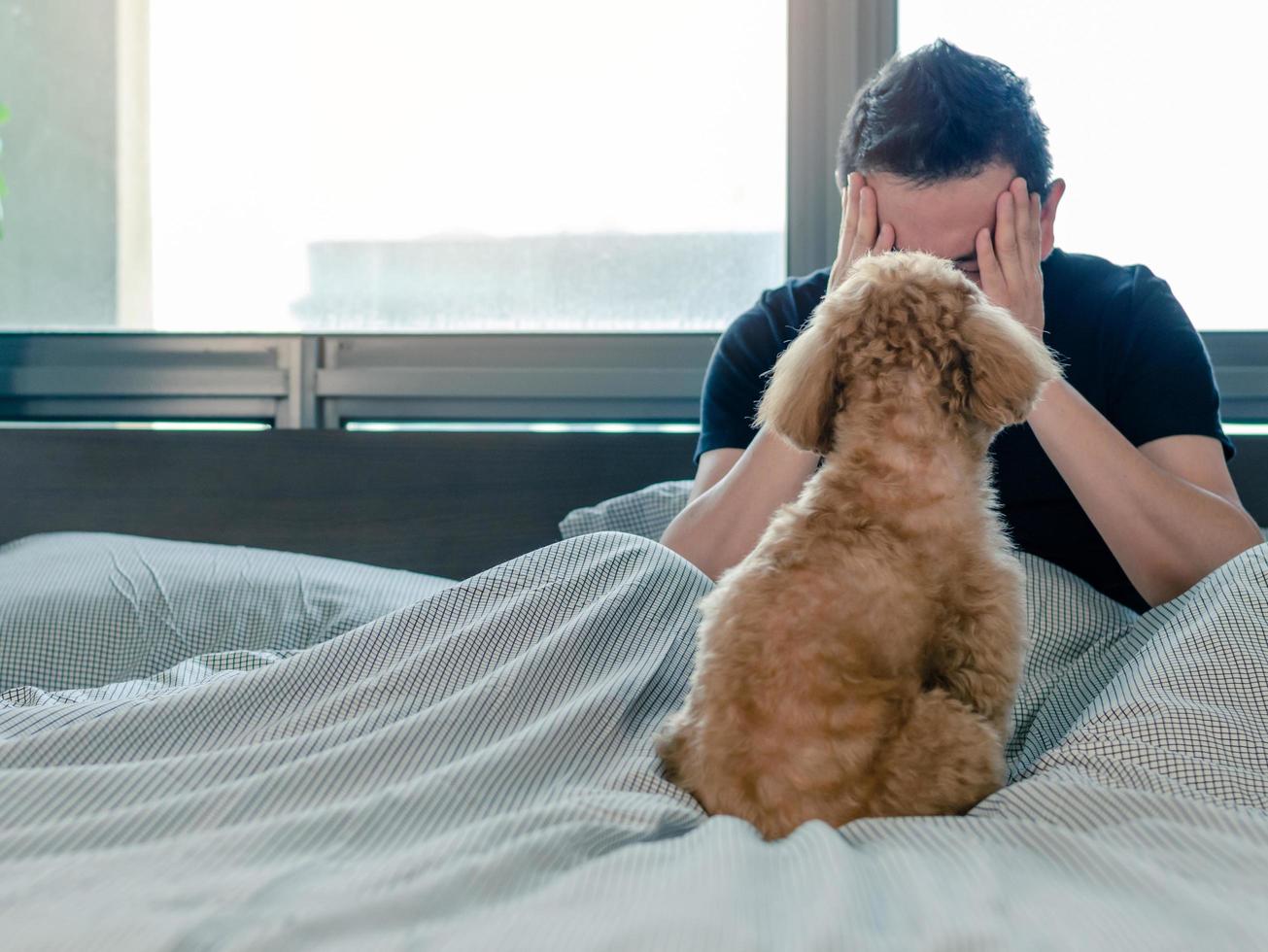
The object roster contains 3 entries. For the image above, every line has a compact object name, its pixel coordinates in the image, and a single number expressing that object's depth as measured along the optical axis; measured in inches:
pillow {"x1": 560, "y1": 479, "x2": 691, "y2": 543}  81.7
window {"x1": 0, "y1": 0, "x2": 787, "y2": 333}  110.2
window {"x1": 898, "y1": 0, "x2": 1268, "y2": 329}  102.4
